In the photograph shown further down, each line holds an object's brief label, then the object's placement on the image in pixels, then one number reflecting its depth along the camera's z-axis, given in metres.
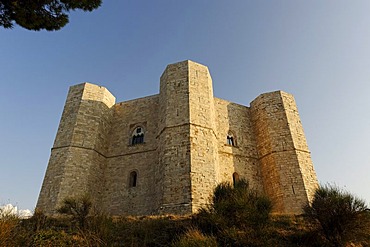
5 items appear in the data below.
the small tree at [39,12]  7.39
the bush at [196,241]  6.29
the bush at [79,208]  8.50
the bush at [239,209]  7.70
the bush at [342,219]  7.23
